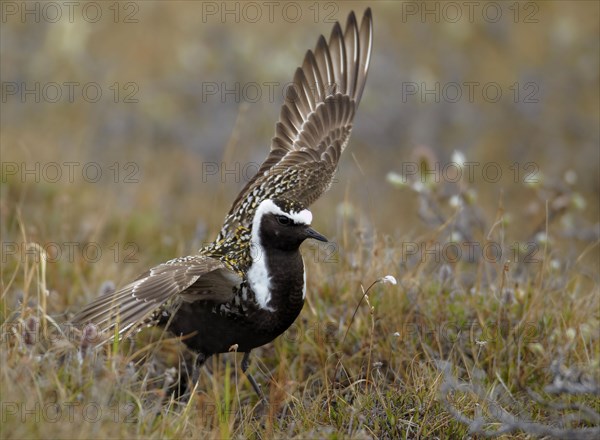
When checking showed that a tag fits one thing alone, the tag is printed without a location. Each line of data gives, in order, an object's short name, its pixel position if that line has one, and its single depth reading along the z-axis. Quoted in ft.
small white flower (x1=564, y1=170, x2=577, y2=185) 42.89
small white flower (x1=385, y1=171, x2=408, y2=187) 39.65
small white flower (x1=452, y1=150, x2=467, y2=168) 39.01
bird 31.30
